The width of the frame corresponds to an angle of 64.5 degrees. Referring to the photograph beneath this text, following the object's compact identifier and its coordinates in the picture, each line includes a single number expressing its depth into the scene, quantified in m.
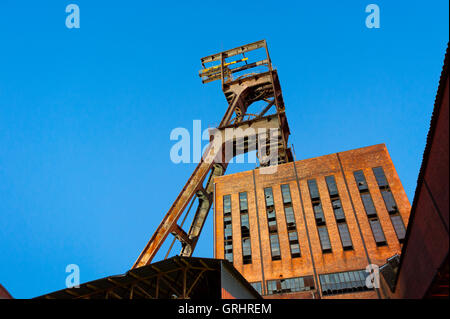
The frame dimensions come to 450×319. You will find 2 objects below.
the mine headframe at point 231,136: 31.34
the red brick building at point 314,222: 26.58
